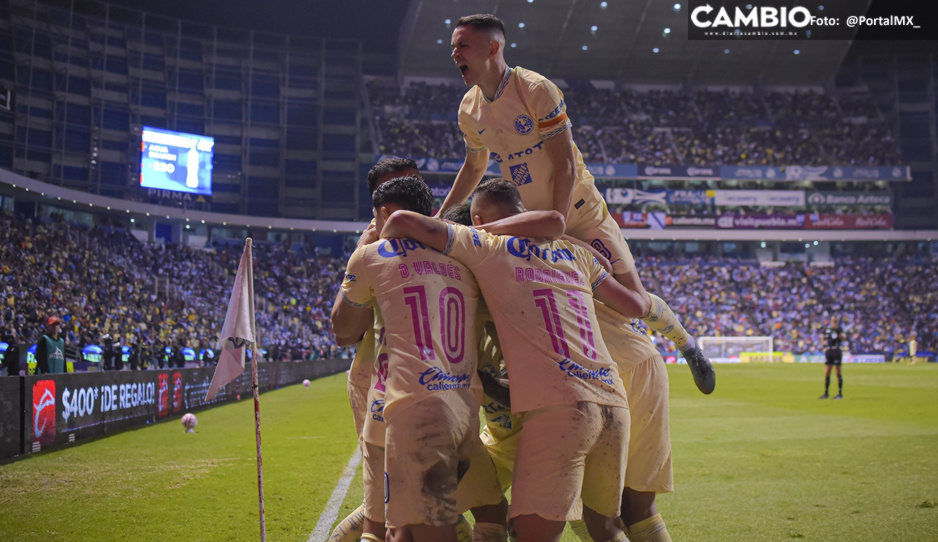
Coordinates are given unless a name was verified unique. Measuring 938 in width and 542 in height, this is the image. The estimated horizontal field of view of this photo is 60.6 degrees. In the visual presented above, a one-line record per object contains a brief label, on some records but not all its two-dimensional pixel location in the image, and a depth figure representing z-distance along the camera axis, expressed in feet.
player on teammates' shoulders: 16.56
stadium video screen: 161.17
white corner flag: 20.74
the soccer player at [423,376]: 12.73
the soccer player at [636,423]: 15.66
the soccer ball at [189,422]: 52.85
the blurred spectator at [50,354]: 52.01
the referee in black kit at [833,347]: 71.87
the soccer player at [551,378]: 12.87
